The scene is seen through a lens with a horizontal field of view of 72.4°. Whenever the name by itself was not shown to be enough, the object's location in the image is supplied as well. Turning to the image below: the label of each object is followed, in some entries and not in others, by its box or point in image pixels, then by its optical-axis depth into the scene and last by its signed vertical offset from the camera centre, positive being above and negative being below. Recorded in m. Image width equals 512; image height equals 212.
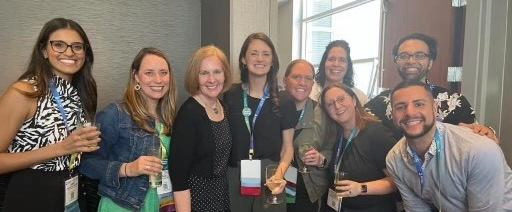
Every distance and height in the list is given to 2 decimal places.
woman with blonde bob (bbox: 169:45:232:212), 1.68 -0.32
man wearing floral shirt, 1.91 -0.07
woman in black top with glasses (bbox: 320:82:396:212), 1.87 -0.41
